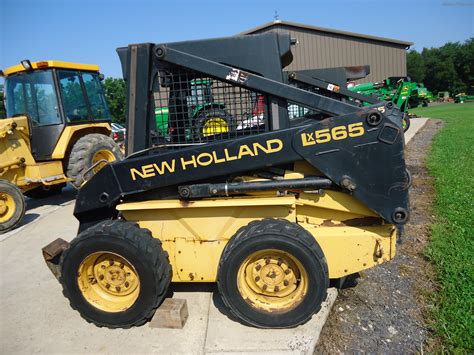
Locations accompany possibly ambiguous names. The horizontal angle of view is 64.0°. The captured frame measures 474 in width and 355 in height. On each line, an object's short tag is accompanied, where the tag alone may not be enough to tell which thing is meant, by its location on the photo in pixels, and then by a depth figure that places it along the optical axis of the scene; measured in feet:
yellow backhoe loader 20.95
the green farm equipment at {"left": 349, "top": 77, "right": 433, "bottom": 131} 41.83
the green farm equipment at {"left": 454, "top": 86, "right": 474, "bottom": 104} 150.12
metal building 98.32
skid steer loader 8.82
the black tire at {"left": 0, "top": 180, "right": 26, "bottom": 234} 18.52
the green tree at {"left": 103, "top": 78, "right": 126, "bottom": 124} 103.14
